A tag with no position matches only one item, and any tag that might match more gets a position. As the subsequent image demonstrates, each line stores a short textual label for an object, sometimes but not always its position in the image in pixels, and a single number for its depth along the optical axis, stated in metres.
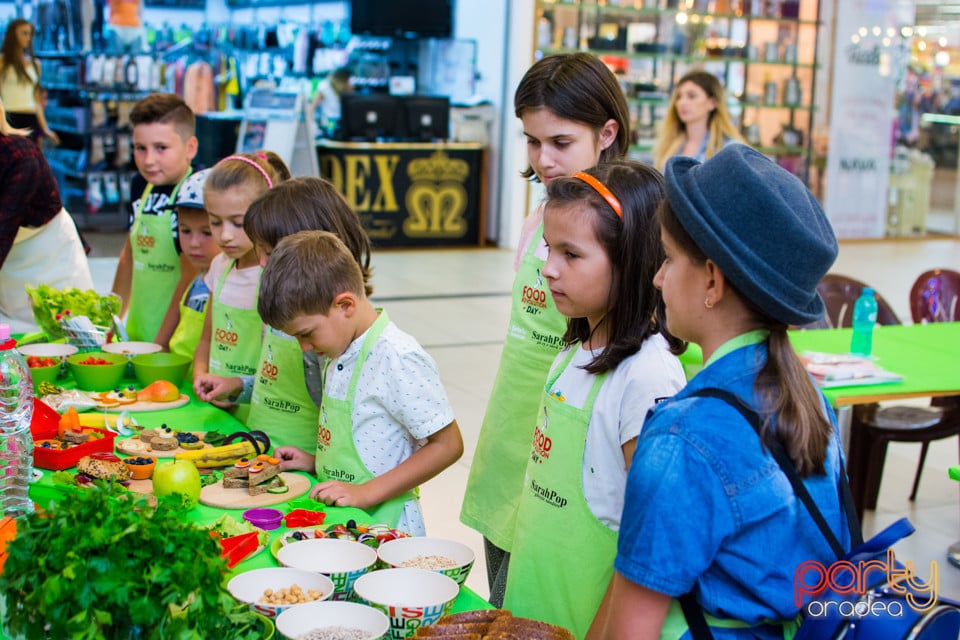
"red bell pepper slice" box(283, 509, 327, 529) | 2.09
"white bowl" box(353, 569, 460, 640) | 1.65
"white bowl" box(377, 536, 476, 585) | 1.86
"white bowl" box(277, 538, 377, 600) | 1.85
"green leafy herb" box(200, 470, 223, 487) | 2.29
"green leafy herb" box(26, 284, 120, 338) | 3.56
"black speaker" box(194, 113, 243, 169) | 10.34
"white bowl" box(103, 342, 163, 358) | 3.35
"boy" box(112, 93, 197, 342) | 3.80
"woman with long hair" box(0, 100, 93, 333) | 3.91
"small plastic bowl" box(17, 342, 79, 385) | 3.19
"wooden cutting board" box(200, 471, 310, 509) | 2.16
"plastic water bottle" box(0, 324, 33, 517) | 2.16
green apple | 2.12
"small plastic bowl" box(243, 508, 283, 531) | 2.07
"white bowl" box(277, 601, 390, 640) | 1.60
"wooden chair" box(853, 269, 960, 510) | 4.39
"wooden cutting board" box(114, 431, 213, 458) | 2.44
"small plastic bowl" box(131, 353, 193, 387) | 3.08
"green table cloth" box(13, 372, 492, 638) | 1.88
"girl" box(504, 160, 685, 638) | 1.90
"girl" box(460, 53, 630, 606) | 2.47
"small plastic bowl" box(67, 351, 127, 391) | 3.05
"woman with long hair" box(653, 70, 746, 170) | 6.79
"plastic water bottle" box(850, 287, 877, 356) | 4.04
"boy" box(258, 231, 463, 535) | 2.31
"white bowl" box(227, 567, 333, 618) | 1.71
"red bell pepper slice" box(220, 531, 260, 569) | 1.87
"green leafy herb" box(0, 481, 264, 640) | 1.34
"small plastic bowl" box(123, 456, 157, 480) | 2.28
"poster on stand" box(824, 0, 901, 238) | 12.18
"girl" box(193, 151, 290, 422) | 3.09
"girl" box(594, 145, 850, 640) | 1.37
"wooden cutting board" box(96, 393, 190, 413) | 2.82
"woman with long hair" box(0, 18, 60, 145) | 9.53
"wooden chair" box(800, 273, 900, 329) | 4.84
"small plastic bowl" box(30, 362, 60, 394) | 3.00
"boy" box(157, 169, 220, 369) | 3.53
